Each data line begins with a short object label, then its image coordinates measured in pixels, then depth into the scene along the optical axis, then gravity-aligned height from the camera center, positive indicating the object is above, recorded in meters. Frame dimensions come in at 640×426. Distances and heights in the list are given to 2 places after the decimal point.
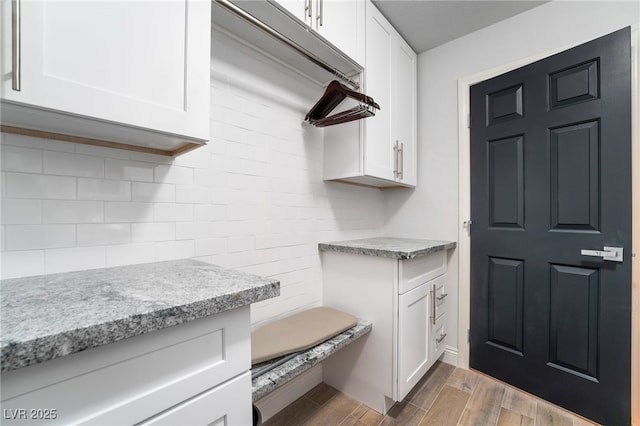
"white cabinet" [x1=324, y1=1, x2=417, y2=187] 1.65 +0.55
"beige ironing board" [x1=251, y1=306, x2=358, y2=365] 1.18 -0.61
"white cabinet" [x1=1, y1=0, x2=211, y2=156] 0.63 +0.39
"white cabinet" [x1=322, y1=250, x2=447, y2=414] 1.49 -0.64
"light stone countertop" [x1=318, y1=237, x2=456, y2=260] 1.48 -0.23
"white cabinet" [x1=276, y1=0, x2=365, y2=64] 1.23 +0.97
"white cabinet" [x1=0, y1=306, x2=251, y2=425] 0.50 -0.38
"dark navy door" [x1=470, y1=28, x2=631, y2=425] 1.41 -0.09
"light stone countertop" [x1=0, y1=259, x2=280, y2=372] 0.47 -0.21
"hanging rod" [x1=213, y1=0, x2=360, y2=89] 1.03 +0.78
